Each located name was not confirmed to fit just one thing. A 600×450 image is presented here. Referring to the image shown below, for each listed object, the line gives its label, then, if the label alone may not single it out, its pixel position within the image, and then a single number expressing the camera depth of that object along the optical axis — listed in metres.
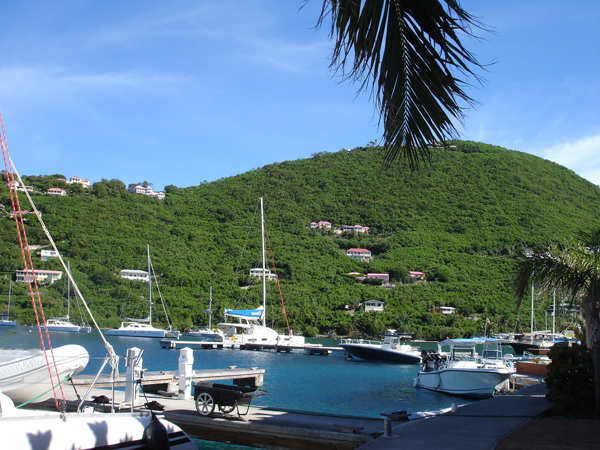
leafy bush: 9.51
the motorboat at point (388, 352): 39.19
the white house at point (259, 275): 84.41
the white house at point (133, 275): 80.12
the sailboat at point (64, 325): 64.06
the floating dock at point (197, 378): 14.19
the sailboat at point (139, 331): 60.88
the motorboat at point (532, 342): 46.51
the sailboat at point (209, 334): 51.37
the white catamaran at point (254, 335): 47.22
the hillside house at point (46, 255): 78.09
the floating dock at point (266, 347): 45.28
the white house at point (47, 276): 64.06
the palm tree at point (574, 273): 11.94
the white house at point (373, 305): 74.62
